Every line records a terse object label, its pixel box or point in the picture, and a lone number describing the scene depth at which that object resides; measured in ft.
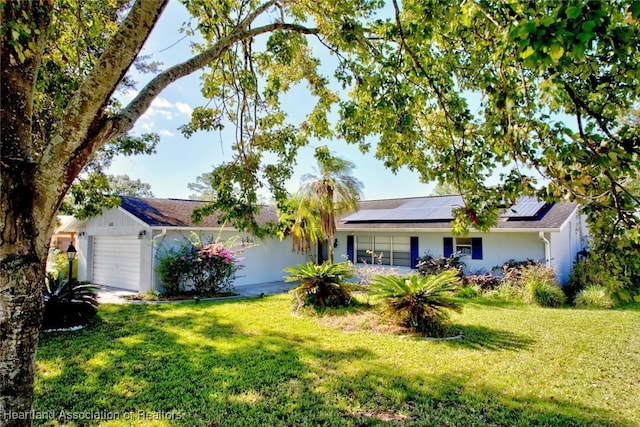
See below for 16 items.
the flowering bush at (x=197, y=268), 42.11
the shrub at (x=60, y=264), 51.13
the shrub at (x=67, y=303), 25.90
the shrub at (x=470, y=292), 41.52
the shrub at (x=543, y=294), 36.04
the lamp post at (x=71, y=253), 31.46
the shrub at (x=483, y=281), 42.34
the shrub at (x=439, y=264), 46.78
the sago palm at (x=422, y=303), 25.26
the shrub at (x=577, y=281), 39.09
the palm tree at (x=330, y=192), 43.88
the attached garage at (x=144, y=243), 43.75
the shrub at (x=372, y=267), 41.63
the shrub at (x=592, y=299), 34.68
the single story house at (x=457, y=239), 42.63
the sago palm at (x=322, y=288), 33.24
